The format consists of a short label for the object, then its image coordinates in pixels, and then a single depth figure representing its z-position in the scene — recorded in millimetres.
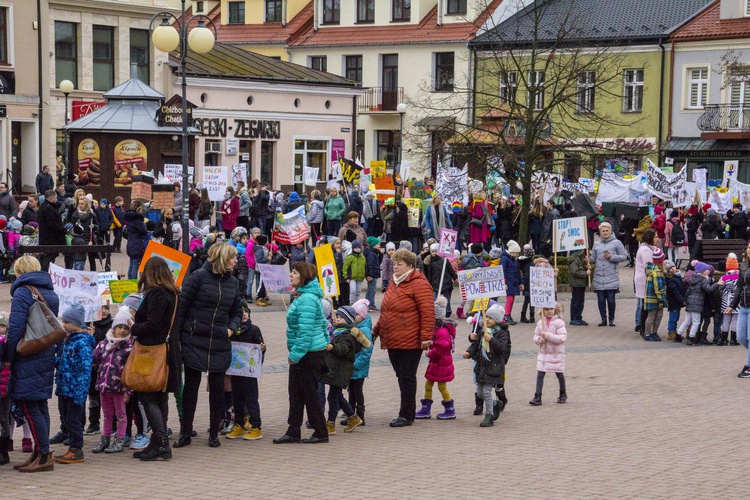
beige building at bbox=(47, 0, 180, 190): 42062
